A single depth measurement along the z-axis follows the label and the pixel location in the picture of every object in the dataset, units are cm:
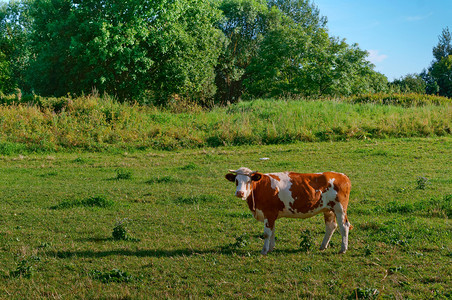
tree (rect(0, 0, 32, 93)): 4903
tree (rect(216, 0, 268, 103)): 5000
